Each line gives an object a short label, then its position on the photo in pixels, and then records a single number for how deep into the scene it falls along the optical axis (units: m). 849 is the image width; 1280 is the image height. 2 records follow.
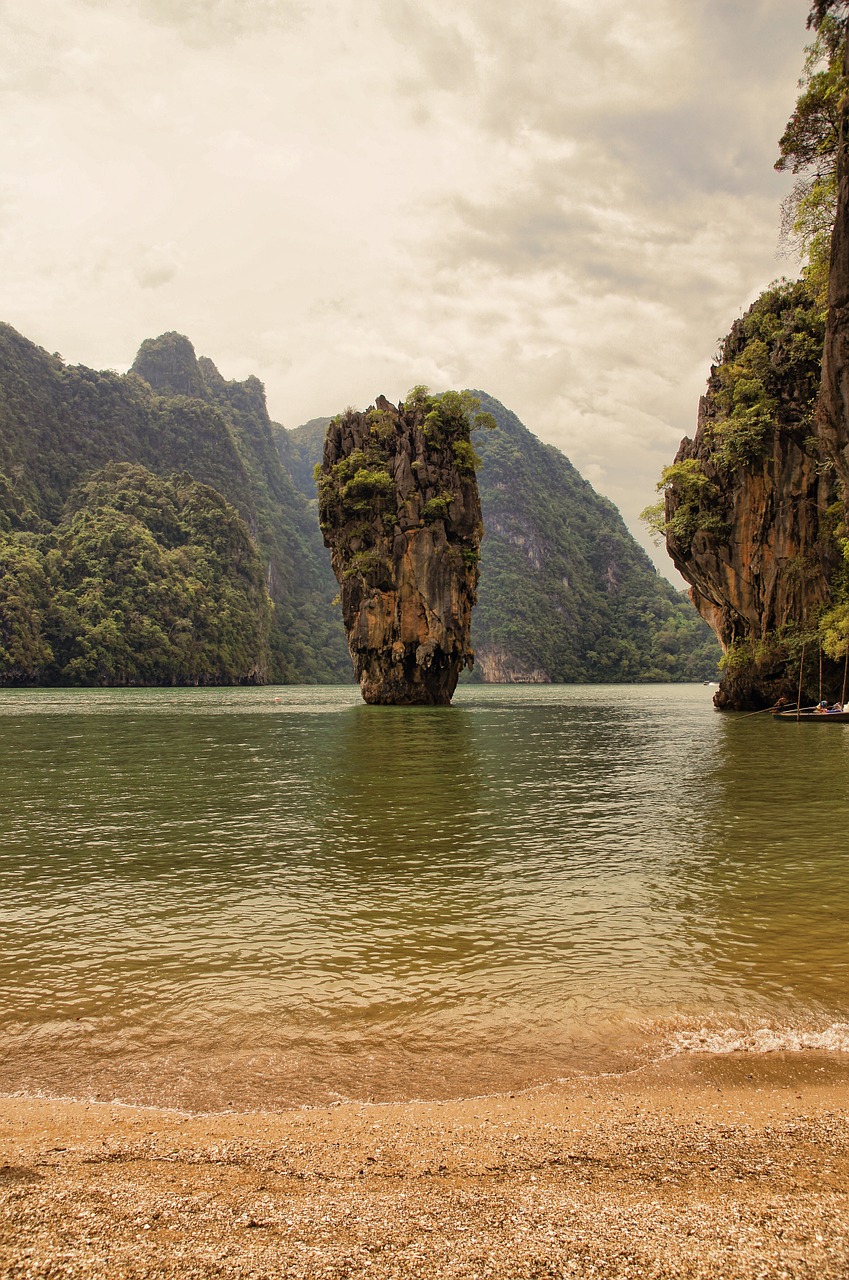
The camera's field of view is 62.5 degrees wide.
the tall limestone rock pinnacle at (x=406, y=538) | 49.69
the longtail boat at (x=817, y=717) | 30.88
